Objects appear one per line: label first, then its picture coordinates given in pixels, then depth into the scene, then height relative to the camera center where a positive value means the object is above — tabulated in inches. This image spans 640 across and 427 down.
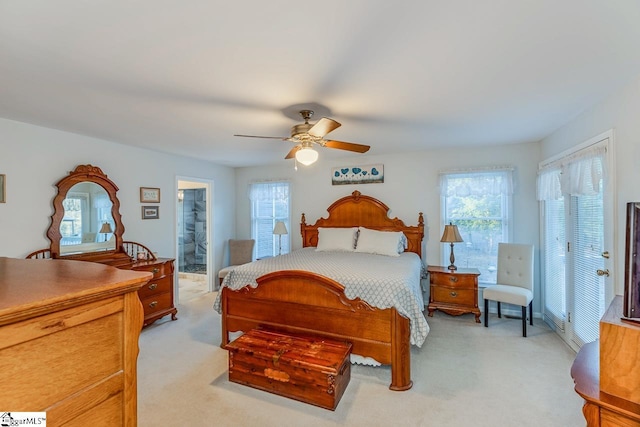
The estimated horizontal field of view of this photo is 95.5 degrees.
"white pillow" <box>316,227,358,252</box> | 174.6 -15.4
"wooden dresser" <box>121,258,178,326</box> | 144.3 -39.3
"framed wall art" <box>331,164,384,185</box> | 189.8 +26.5
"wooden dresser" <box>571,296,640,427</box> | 40.1 -23.9
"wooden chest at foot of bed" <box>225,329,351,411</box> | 86.1 -47.6
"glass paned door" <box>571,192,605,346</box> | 100.5 -18.6
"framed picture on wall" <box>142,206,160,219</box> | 165.5 +1.3
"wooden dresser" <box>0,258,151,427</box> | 27.7 -14.2
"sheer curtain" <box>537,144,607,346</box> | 100.6 -9.2
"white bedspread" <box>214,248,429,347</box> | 98.7 -23.4
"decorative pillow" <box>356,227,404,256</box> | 163.2 -16.4
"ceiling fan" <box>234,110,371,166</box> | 99.7 +27.9
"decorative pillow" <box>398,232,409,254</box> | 168.8 -17.7
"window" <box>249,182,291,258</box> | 217.9 +0.9
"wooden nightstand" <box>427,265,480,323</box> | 150.7 -40.8
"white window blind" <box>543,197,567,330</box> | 129.5 -22.8
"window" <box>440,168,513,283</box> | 161.9 +0.6
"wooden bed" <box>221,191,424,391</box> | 97.0 -38.1
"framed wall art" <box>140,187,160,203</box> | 164.1 +11.4
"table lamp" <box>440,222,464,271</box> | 156.2 -12.4
